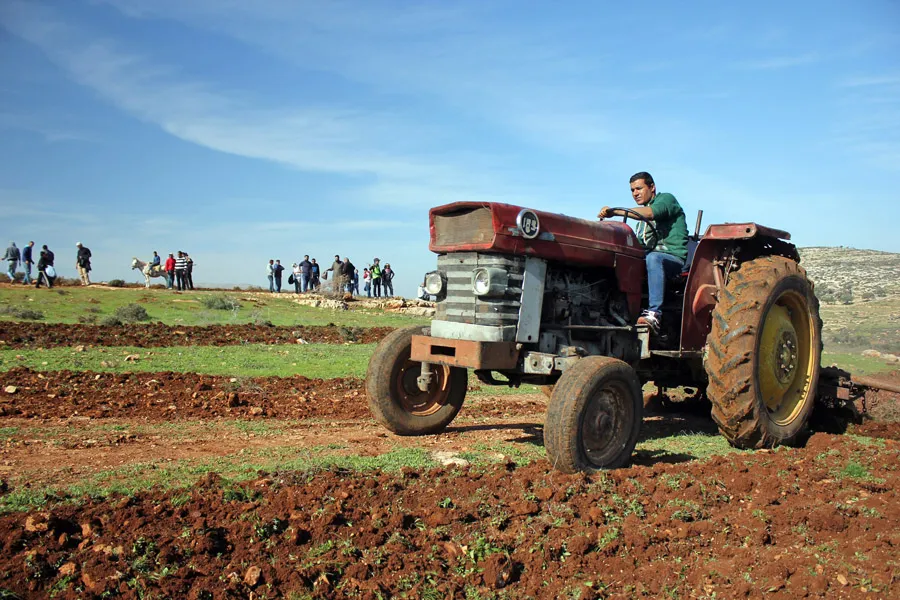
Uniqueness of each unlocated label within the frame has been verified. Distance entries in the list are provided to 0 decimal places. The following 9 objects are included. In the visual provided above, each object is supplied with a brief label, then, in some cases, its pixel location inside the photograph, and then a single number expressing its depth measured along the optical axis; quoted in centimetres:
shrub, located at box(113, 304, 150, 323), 2044
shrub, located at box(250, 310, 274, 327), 2150
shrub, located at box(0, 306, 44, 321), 1977
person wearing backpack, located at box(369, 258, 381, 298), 3469
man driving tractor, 716
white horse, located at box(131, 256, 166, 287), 3326
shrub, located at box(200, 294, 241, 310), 2463
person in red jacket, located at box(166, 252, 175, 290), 3278
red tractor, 607
